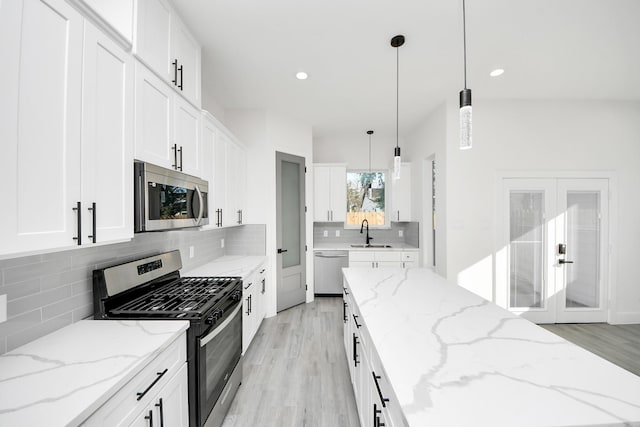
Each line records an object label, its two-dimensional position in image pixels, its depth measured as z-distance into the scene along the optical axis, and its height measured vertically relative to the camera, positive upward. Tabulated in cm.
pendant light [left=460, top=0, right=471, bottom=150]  150 +54
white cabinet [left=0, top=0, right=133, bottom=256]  87 +32
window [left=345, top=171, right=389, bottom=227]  520 +28
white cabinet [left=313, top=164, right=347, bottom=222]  494 +39
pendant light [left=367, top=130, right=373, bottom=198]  525 +45
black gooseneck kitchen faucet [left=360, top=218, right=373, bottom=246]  502 -28
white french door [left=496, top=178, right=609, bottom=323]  359 -44
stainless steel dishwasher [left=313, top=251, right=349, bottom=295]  478 -101
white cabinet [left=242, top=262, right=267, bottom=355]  267 -97
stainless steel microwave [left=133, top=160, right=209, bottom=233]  147 +10
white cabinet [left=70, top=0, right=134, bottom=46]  150 +110
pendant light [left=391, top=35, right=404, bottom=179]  229 +145
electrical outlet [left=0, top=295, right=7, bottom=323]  110 -37
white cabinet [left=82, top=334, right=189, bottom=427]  94 -73
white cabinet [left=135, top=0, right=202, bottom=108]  161 +114
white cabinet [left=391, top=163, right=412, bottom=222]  497 +30
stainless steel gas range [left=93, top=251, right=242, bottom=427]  150 -55
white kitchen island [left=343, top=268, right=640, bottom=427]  77 -57
